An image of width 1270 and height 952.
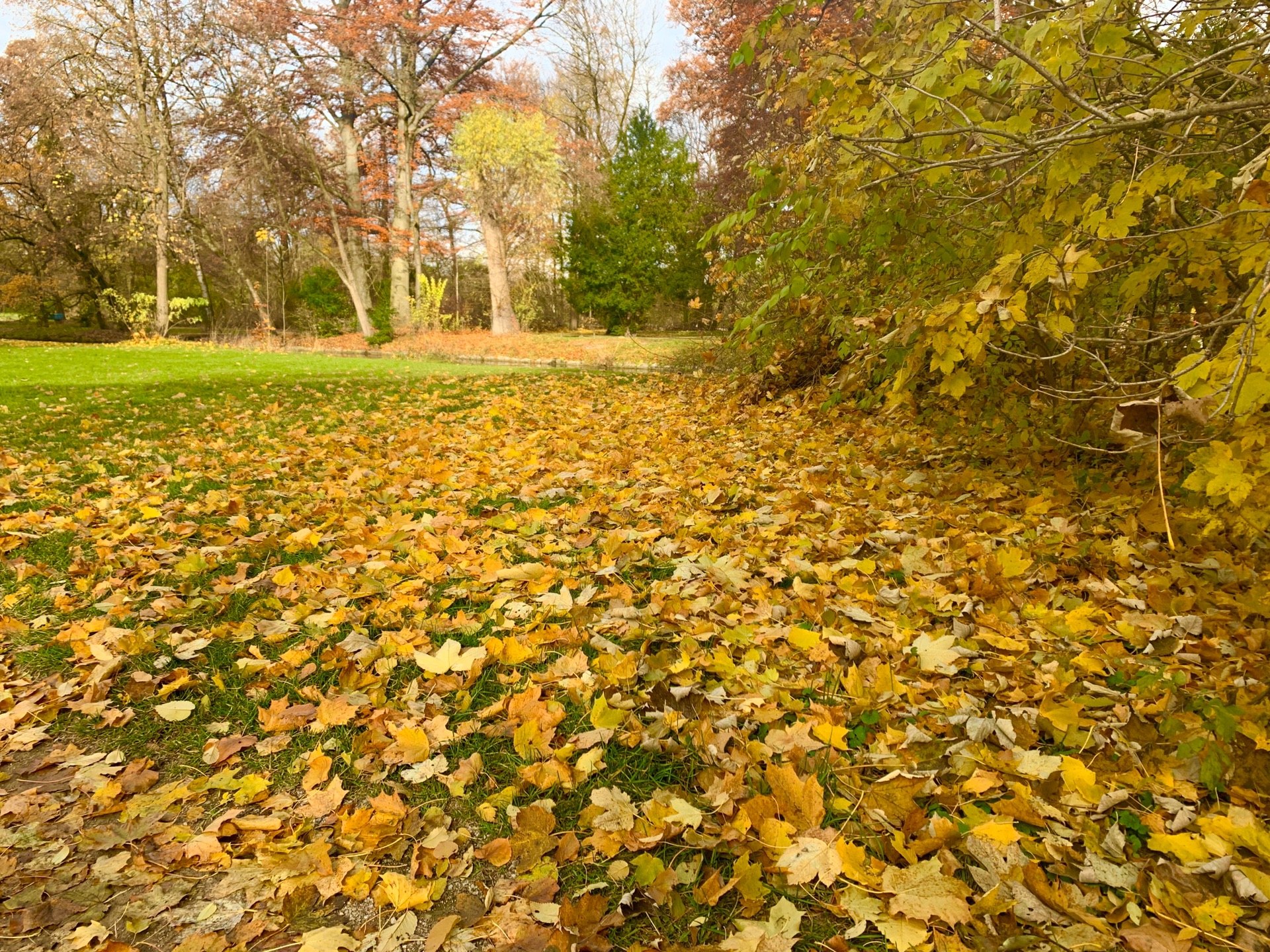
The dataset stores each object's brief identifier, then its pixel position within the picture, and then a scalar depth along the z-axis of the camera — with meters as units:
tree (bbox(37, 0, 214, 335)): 16.72
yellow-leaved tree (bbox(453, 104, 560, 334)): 18.38
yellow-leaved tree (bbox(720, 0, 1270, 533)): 1.91
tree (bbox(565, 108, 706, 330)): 20.27
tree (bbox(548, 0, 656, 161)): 24.84
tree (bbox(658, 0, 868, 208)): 13.84
